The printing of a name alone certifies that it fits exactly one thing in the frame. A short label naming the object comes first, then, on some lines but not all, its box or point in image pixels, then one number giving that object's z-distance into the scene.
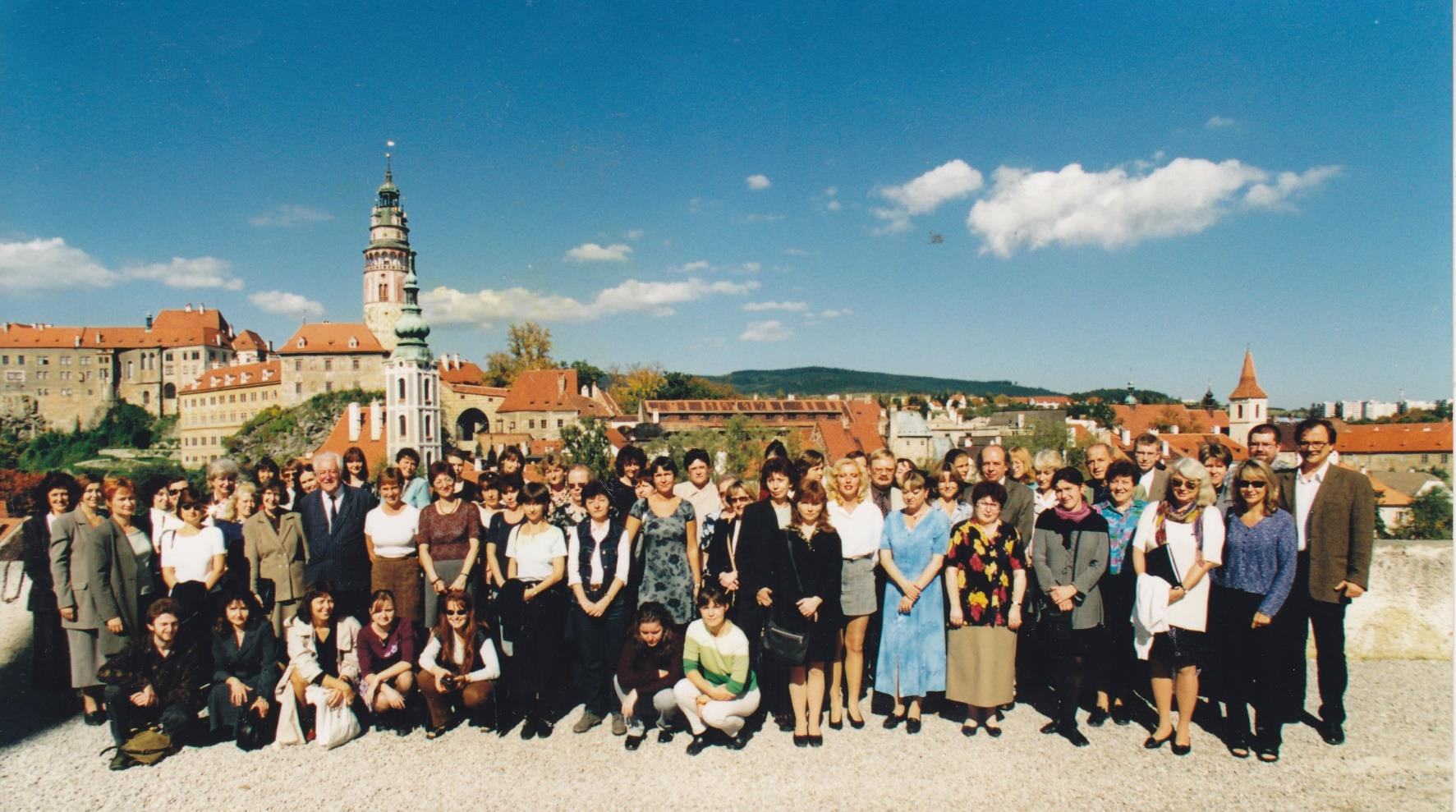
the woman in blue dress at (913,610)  4.88
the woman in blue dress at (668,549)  5.09
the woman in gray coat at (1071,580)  4.75
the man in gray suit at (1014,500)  5.53
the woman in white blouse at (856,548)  4.88
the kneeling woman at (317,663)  4.84
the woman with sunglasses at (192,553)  5.33
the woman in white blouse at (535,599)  5.11
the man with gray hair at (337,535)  5.53
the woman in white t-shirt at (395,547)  5.47
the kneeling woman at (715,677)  4.68
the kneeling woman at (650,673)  4.82
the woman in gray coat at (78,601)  5.09
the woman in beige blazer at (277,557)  5.45
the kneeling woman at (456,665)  4.91
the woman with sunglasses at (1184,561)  4.50
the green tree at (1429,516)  38.97
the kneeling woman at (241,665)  4.81
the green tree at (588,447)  49.41
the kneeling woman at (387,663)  4.90
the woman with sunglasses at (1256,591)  4.49
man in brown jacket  4.58
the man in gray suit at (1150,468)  5.54
